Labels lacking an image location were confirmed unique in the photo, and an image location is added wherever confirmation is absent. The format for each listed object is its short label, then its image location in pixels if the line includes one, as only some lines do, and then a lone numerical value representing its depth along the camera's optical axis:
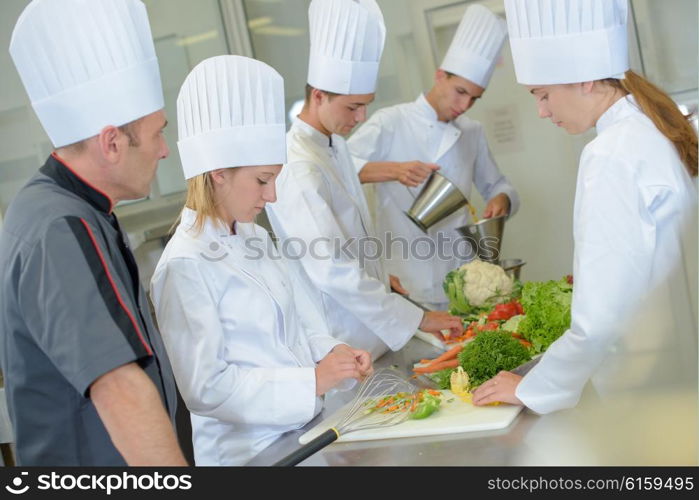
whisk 1.40
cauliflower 2.26
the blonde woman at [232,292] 1.50
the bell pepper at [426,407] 1.51
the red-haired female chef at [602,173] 1.27
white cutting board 1.43
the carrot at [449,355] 1.90
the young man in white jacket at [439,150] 2.85
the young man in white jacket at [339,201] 2.07
